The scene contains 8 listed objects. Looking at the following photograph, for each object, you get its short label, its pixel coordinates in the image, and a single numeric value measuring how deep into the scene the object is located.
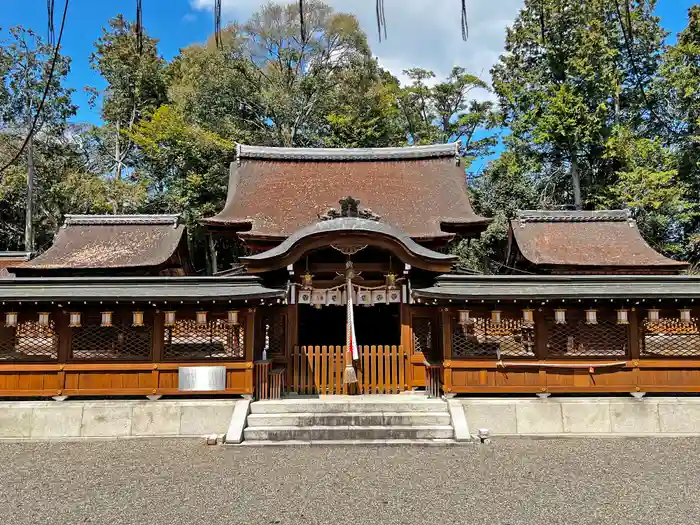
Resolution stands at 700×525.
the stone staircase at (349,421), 7.73
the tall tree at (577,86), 22.25
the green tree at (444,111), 27.25
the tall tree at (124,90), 28.31
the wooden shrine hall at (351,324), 8.30
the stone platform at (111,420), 8.10
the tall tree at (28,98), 22.34
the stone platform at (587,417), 8.16
